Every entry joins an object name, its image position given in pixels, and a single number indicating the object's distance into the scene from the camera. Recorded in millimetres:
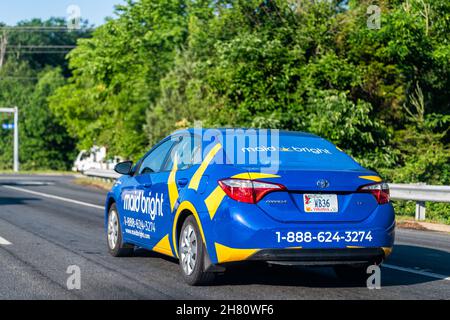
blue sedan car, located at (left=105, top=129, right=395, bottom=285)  8109
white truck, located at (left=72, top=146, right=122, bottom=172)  46325
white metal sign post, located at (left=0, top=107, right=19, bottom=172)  68875
